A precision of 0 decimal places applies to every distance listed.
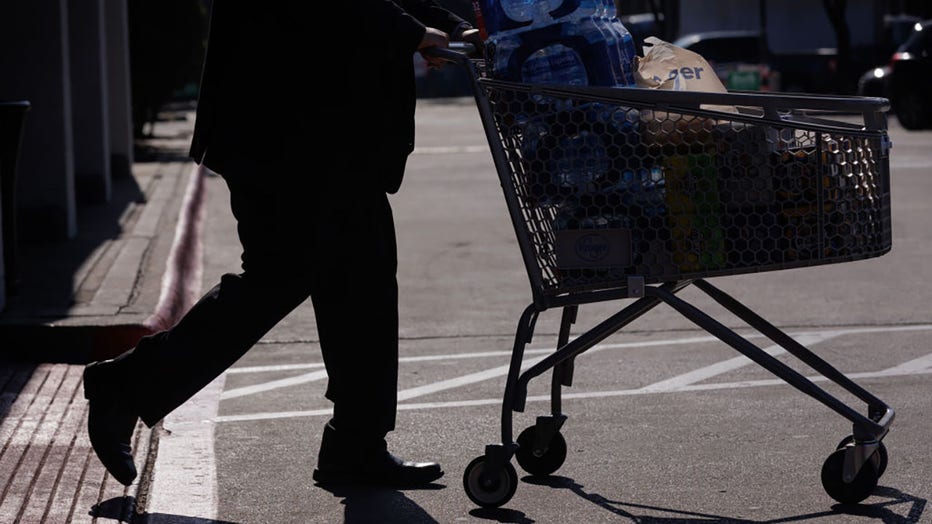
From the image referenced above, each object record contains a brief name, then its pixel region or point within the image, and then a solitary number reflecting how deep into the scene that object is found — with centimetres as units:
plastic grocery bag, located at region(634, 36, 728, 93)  461
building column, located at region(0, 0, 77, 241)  1108
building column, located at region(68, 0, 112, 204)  1445
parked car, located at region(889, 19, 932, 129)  2700
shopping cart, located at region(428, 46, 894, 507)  443
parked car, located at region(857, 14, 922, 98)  4234
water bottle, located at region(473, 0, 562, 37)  443
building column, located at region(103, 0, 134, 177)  1786
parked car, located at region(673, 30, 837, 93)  3495
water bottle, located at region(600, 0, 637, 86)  452
